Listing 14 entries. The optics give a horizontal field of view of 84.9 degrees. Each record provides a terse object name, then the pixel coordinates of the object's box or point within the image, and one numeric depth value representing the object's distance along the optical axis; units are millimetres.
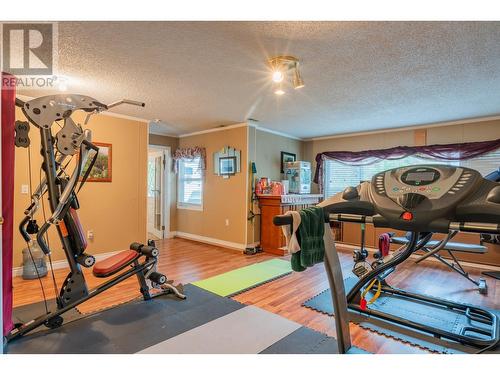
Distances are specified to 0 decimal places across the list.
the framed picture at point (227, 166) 5059
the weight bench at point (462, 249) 3016
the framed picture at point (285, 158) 5684
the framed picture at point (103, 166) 4004
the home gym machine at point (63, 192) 2033
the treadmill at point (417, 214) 1155
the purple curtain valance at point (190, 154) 5600
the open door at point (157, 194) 6027
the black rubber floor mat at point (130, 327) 1860
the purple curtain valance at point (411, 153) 4164
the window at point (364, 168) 4160
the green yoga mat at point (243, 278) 3012
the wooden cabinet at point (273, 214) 4676
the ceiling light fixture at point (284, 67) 2336
